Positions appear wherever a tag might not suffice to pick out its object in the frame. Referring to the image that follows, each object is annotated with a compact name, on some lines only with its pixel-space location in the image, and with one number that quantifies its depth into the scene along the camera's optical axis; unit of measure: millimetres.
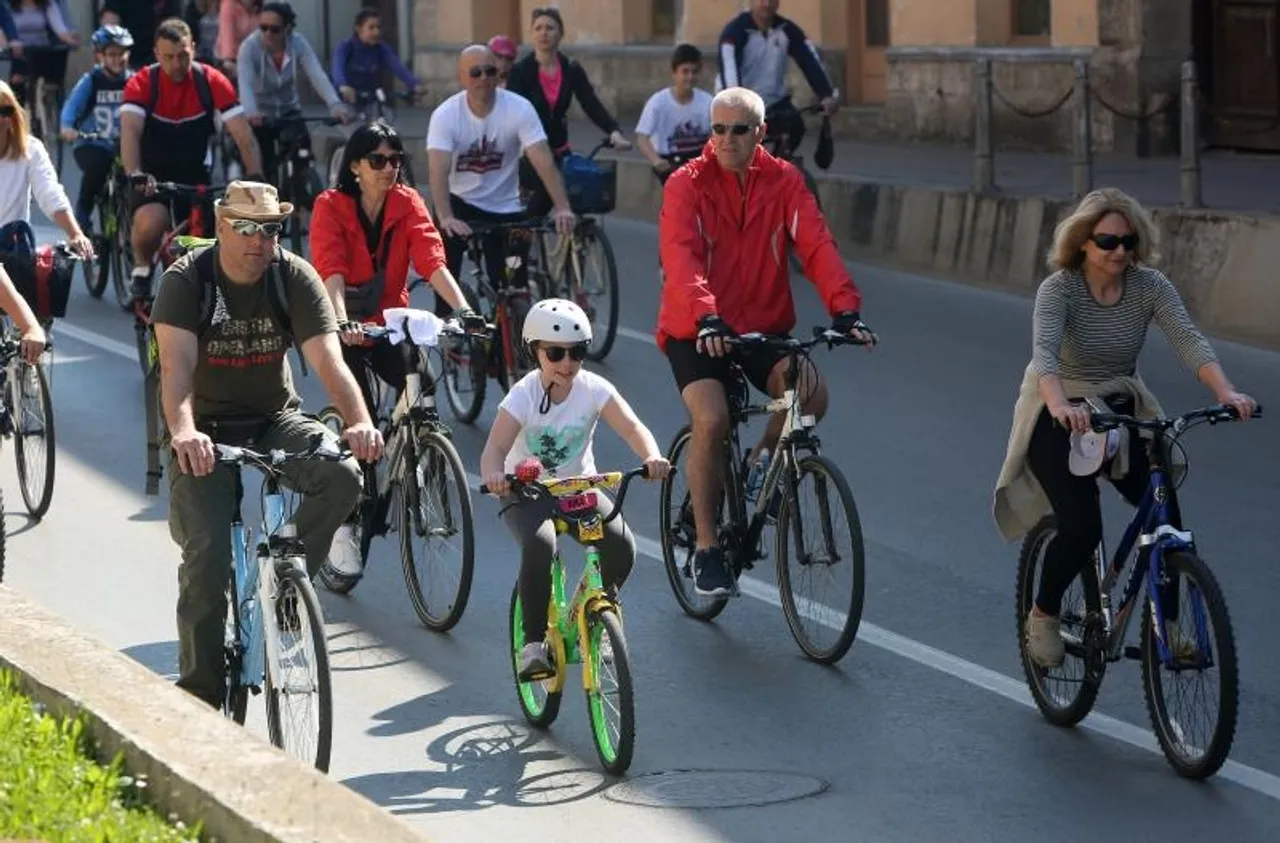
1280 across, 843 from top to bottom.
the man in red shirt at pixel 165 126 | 16562
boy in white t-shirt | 18156
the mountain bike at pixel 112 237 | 18641
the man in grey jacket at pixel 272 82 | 20609
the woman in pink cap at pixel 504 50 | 18953
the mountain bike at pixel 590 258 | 16047
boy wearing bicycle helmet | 17812
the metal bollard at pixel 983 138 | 19125
